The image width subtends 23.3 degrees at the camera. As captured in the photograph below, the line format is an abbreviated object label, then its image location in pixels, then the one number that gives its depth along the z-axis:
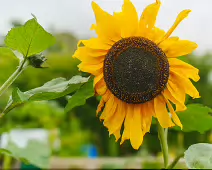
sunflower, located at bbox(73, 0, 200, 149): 0.73
